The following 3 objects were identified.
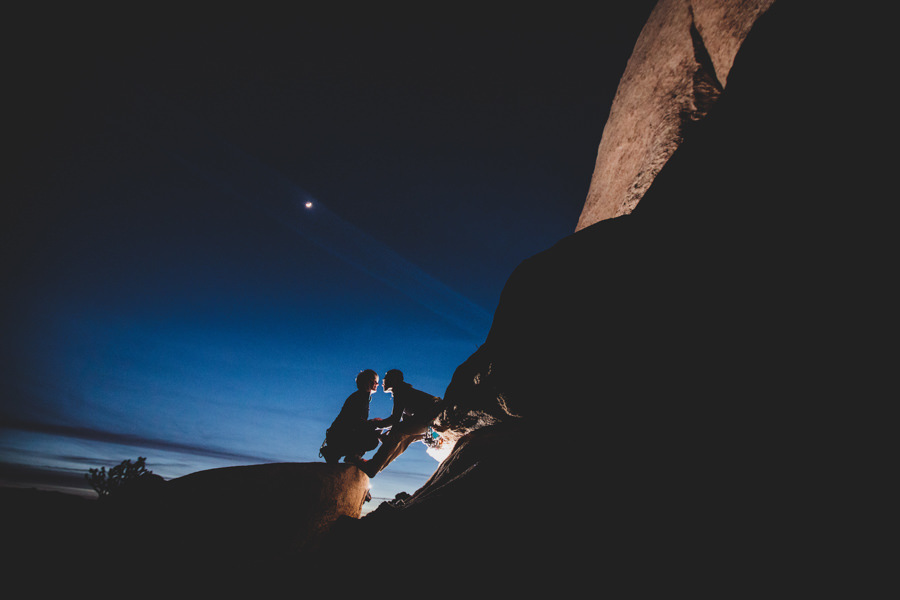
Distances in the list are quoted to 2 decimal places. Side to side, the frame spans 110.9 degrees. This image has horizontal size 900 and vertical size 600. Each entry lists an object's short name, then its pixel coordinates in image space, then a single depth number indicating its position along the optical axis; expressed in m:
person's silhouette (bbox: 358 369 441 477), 7.04
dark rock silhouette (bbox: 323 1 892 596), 1.83
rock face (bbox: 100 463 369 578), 3.69
